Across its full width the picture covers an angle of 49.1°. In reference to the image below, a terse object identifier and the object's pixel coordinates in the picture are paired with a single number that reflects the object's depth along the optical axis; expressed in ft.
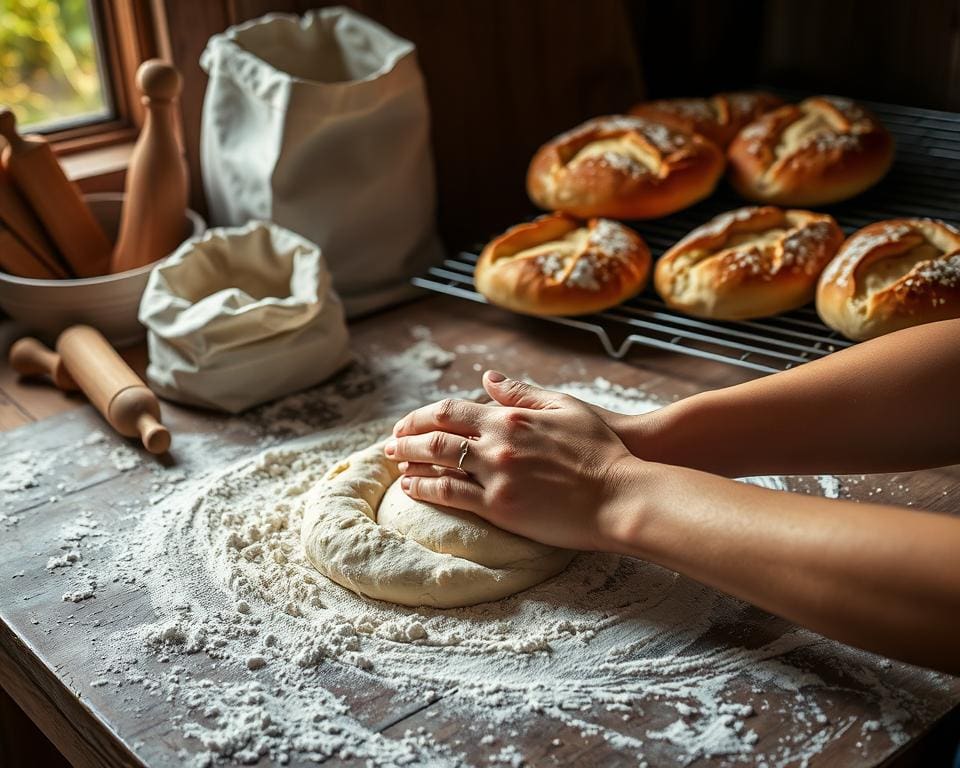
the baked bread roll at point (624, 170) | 4.87
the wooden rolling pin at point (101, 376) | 3.90
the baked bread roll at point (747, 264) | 4.27
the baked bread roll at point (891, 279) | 3.92
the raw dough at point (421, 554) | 2.98
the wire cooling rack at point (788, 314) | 4.26
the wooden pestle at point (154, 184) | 4.42
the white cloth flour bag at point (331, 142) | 4.64
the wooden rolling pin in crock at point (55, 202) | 4.34
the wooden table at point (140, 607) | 2.55
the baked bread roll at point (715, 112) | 5.56
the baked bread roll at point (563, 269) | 4.42
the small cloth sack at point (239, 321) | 4.11
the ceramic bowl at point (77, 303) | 4.41
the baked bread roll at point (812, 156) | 4.94
